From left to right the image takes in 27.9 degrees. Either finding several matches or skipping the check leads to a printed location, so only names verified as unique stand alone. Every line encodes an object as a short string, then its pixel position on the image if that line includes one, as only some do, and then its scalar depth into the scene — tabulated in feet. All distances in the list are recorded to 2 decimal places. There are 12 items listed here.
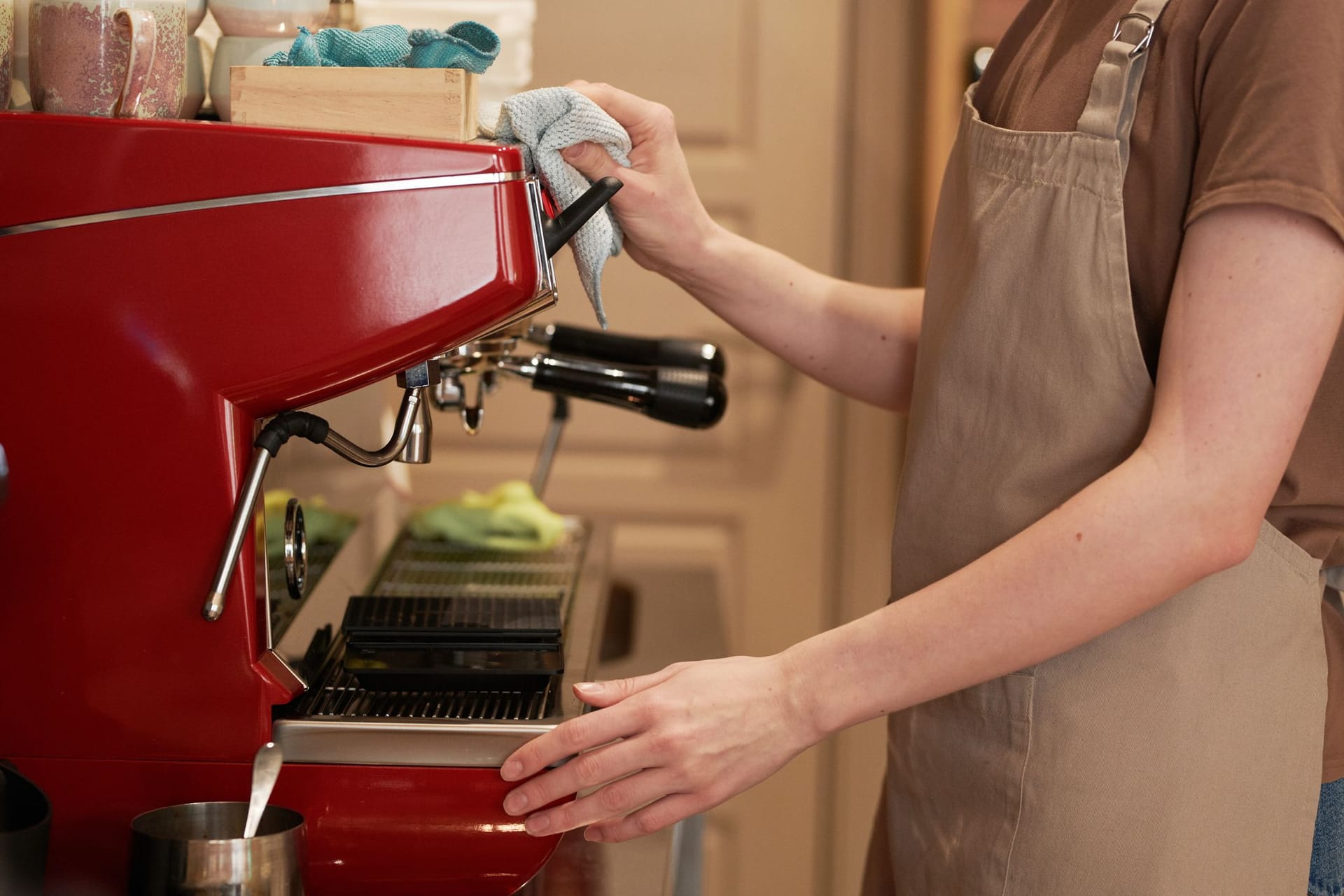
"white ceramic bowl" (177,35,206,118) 5.13
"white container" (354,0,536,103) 8.72
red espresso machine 4.82
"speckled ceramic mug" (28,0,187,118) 4.87
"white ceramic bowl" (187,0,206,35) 5.21
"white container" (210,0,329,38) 5.19
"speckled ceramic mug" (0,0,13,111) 4.93
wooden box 4.89
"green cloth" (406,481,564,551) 6.58
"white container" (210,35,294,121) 5.15
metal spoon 4.74
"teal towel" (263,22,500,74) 4.95
